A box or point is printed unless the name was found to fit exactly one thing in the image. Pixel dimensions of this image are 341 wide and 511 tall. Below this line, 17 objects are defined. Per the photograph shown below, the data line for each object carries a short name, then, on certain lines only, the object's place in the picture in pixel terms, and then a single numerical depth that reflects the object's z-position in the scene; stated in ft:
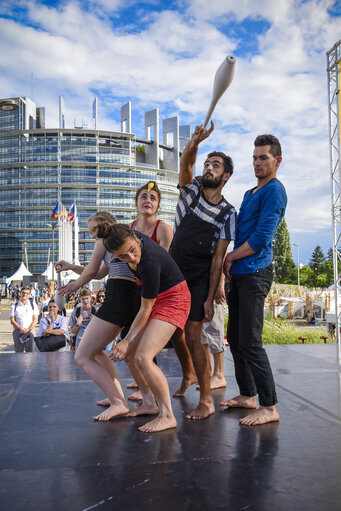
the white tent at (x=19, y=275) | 133.45
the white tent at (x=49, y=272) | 123.20
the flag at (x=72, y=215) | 116.66
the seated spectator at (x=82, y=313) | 23.26
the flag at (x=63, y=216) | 108.73
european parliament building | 301.84
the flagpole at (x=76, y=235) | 119.36
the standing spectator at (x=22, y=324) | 27.66
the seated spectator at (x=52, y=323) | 24.97
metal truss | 23.27
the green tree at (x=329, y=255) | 292.22
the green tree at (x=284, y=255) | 245.08
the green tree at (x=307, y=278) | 253.12
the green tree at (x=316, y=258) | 295.48
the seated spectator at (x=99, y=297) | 28.04
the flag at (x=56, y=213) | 112.88
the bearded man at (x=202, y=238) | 10.53
